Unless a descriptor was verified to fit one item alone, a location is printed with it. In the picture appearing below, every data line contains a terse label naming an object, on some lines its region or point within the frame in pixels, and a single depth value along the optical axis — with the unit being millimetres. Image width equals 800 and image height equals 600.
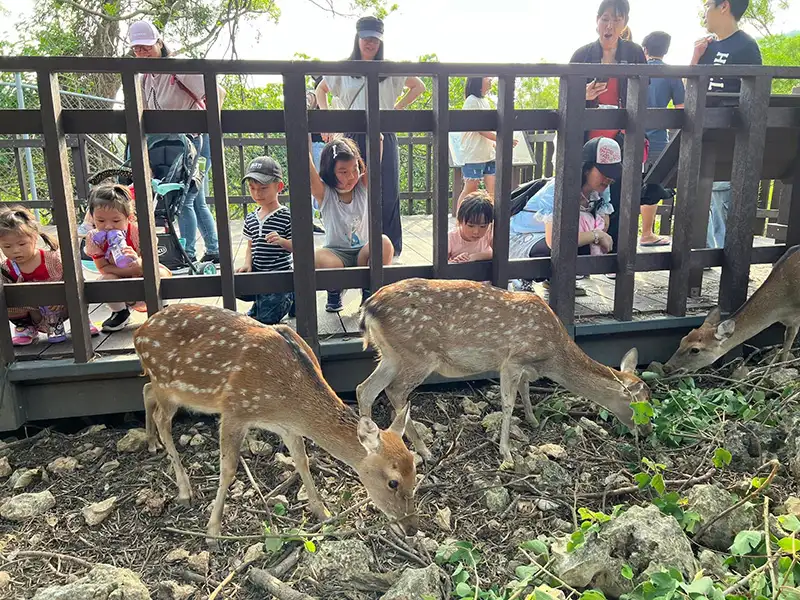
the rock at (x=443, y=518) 3149
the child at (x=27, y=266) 4066
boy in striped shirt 4684
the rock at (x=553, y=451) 3771
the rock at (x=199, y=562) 2875
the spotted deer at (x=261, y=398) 3018
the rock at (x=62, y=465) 3609
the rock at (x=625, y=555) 2617
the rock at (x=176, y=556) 2939
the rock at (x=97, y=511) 3184
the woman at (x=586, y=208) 4961
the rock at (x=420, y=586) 2549
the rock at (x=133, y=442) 3824
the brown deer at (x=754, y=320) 4633
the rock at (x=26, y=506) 3189
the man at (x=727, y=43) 5508
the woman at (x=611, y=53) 5652
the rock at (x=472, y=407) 4305
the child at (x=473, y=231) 4684
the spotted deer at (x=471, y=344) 3805
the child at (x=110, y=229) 4488
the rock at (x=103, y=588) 2487
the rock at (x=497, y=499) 3273
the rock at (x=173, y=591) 2709
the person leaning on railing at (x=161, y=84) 5293
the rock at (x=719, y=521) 2898
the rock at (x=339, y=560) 2767
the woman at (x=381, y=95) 5324
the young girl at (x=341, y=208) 4695
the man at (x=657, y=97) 6766
